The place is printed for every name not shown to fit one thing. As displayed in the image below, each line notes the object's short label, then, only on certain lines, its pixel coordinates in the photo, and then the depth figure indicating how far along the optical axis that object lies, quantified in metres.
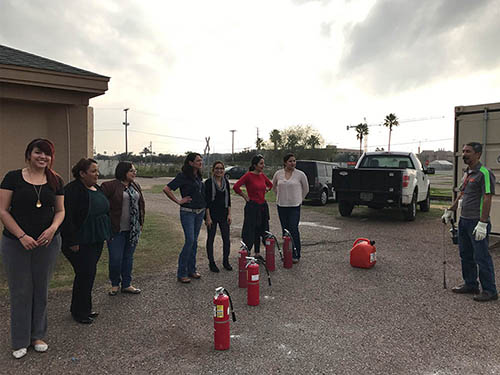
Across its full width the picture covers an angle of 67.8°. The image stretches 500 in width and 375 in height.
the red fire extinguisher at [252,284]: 4.46
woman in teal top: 3.86
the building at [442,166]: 97.79
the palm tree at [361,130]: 70.82
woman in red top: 6.29
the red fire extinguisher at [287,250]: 6.09
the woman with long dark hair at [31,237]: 3.21
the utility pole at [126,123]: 61.94
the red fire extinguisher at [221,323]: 3.41
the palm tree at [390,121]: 72.25
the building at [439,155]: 145.62
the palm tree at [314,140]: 55.47
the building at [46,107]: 6.20
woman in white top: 6.34
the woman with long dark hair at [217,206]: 5.71
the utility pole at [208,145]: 25.84
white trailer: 7.39
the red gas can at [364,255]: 6.12
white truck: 10.28
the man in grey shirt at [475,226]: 4.57
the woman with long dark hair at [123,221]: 4.56
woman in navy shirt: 5.21
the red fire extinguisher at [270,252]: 5.80
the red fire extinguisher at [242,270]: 5.17
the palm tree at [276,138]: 56.12
